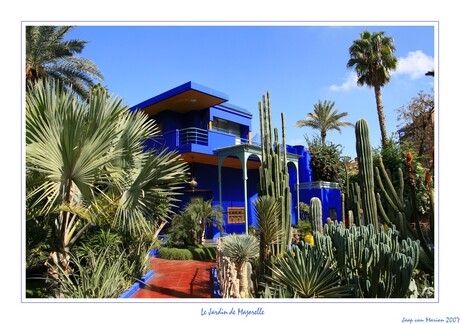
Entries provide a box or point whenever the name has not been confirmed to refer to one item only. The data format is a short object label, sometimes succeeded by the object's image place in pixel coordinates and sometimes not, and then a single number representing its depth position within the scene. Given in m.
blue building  14.62
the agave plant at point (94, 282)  5.09
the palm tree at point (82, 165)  4.41
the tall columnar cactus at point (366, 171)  6.75
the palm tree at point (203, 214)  12.61
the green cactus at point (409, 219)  5.52
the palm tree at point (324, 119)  30.05
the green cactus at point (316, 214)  9.12
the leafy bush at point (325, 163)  20.23
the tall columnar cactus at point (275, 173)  6.36
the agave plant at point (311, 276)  4.67
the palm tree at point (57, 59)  13.35
